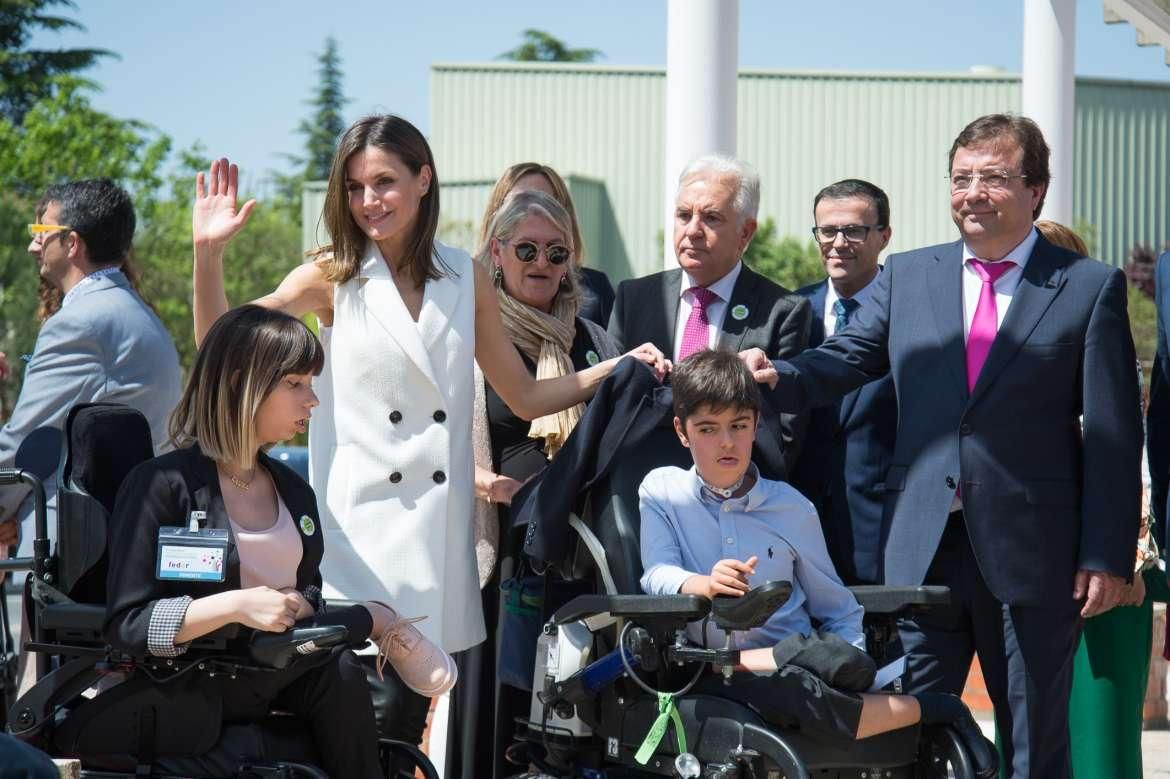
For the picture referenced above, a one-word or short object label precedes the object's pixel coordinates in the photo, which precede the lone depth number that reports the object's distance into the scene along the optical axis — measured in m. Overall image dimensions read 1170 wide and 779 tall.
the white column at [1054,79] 8.30
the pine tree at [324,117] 76.56
